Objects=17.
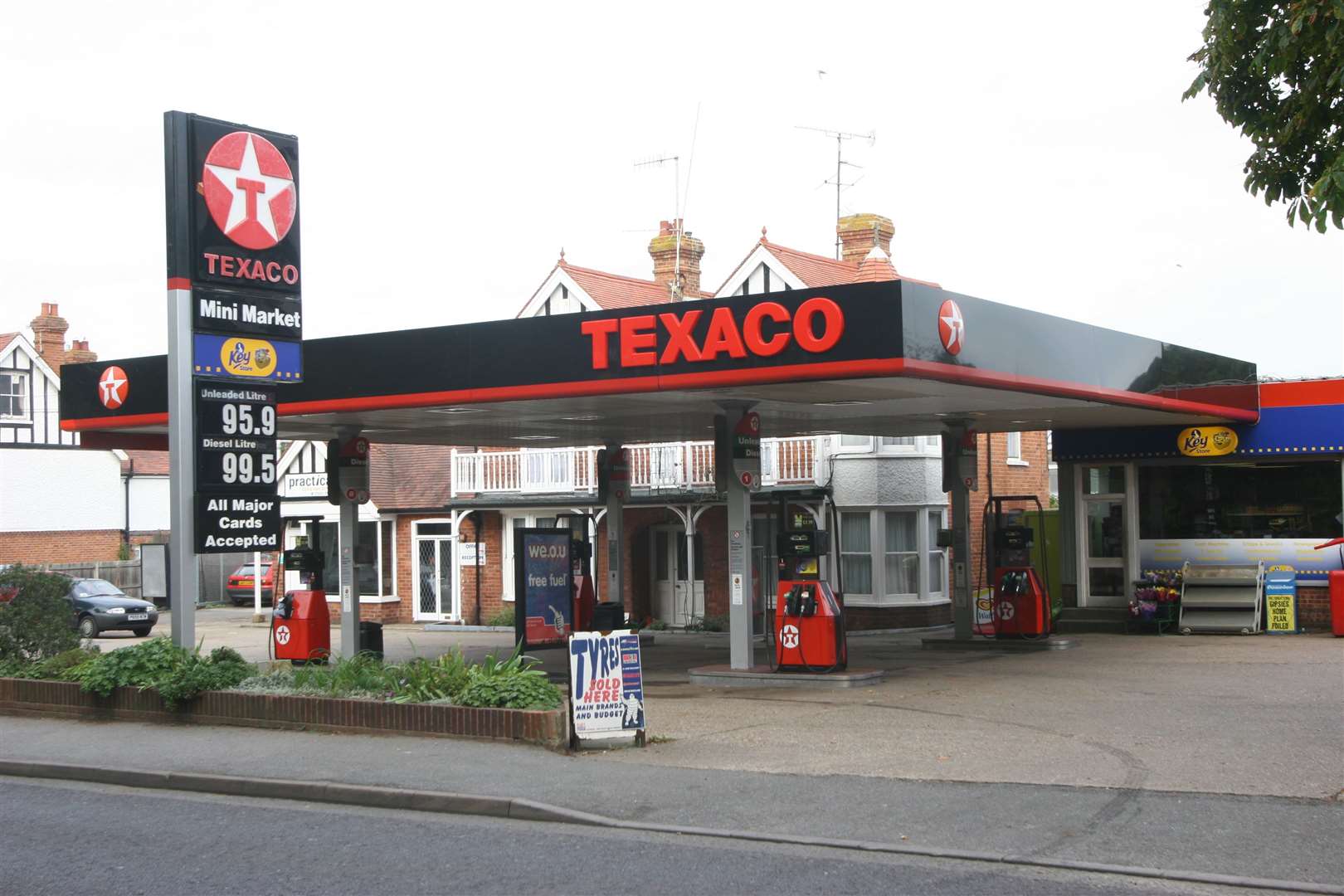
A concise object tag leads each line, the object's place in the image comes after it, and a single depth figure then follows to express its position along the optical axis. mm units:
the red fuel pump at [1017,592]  21609
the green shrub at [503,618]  31766
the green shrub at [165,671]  14531
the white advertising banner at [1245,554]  22984
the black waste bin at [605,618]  13297
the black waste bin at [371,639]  20875
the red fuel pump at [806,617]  17266
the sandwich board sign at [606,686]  12203
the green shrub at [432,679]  13445
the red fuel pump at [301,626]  19828
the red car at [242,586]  45500
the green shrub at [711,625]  28350
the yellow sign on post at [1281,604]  22750
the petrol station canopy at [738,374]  14492
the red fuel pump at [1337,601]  21750
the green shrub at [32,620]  17062
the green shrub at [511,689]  12836
